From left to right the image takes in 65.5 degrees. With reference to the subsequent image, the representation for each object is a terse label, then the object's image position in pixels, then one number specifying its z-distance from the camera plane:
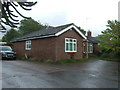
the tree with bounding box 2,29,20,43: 27.81
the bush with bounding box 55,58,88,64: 9.58
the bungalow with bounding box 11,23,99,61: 10.02
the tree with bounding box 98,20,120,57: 8.80
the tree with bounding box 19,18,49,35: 28.34
